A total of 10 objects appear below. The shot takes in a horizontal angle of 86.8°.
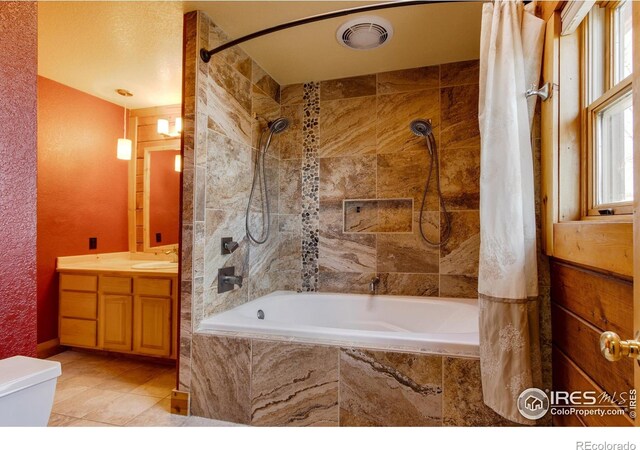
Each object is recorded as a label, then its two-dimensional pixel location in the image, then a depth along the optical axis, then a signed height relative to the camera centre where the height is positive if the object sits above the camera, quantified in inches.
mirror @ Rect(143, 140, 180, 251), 131.0 +12.4
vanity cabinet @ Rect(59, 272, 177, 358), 101.5 -26.9
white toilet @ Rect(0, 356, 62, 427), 33.5 -17.0
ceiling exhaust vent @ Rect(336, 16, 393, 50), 80.4 +48.9
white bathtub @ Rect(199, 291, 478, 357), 64.8 -22.6
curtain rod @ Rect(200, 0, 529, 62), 63.8 +42.0
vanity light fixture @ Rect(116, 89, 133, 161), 127.7 +29.6
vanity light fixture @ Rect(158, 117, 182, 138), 127.6 +37.8
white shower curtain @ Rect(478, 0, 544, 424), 54.9 +2.2
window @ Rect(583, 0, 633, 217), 42.6 +16.3
